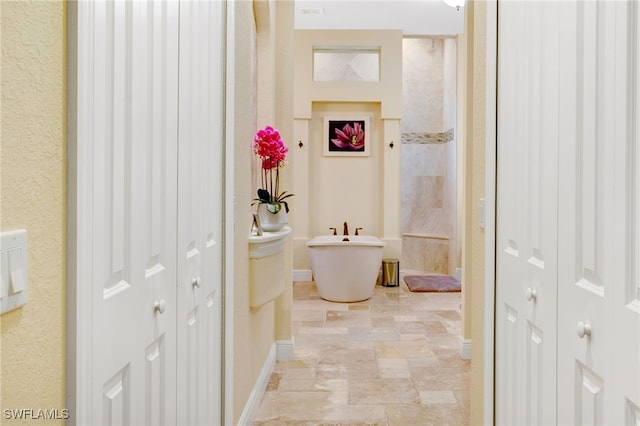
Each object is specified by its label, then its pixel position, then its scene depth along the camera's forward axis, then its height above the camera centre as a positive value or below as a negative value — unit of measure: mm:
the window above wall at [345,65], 5883 +1809
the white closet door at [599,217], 912 -17
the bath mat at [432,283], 5428 -906
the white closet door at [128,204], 870 +5
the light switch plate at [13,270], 653 -91
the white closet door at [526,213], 1290 -13
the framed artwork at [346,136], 5863 +904
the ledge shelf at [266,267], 2371 -316
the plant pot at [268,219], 2676 -65
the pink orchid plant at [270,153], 2535 +298
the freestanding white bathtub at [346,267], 4836 -614
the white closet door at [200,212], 1462 -16
